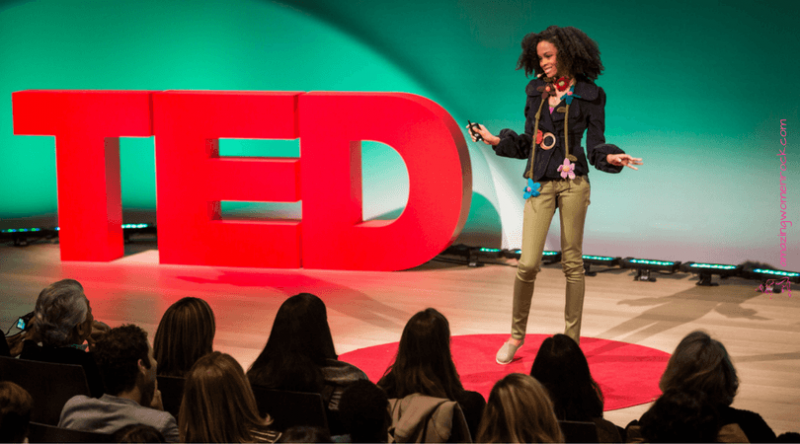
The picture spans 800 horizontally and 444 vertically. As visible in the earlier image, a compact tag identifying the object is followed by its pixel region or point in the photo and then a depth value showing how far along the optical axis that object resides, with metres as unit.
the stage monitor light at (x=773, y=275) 6.08
